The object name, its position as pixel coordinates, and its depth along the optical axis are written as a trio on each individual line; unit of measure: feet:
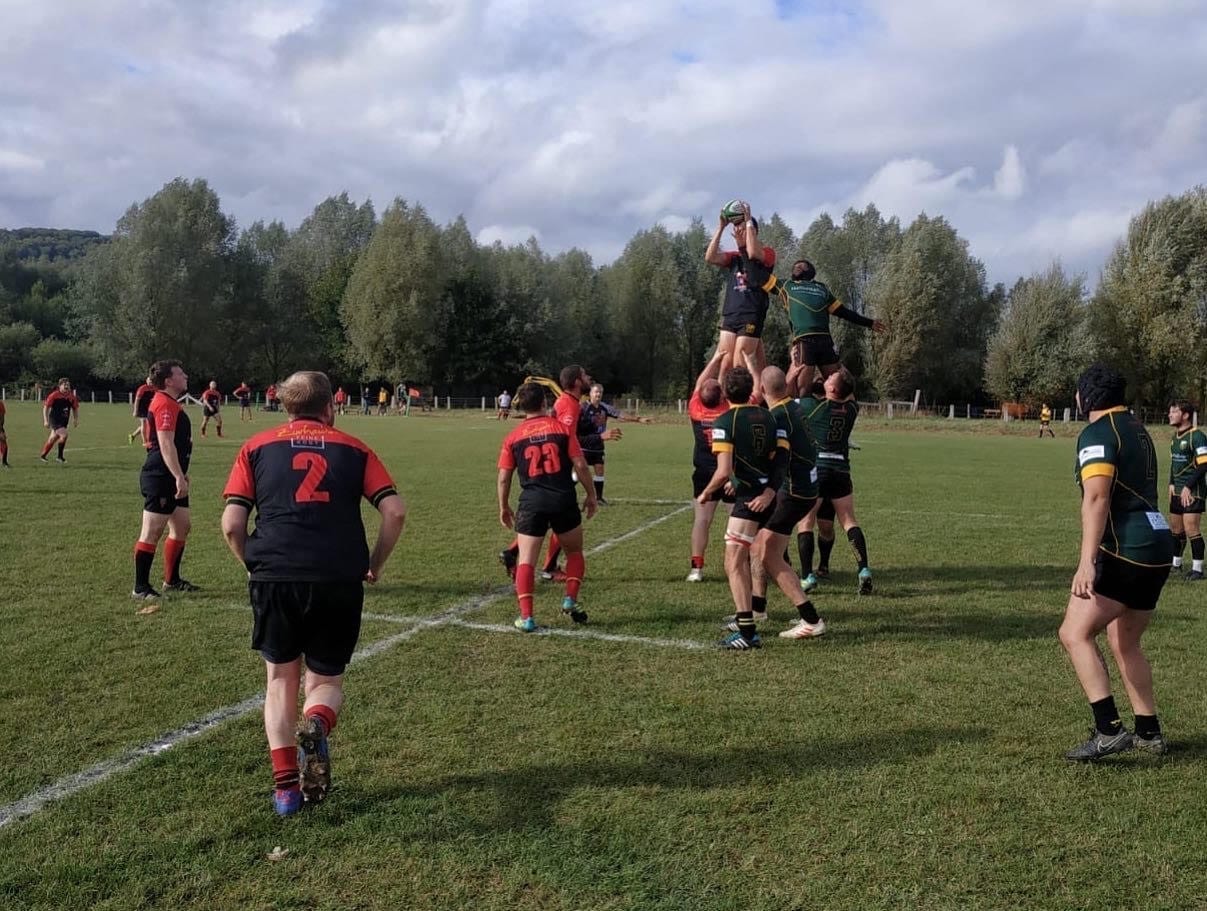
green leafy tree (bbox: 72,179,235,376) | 217.36
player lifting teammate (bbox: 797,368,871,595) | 29.99
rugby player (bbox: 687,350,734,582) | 31.19
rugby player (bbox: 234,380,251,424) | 142.82
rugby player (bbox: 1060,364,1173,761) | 15.61
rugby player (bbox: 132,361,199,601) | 26.86
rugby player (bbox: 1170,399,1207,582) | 33.09
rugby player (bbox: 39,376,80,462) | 67.00
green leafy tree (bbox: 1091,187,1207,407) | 175.73
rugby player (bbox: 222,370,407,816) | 13.71
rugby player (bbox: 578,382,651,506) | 45.60
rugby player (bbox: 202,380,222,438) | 98.63
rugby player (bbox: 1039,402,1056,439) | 155.53
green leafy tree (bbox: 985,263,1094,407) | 181.68
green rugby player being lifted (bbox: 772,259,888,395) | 32.07
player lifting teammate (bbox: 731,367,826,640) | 23.66
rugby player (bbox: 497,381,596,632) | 24.31
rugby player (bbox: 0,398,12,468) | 63.05
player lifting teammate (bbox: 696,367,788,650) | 22.71
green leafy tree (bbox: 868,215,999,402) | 197.06
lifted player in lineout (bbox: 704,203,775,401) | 31.12
